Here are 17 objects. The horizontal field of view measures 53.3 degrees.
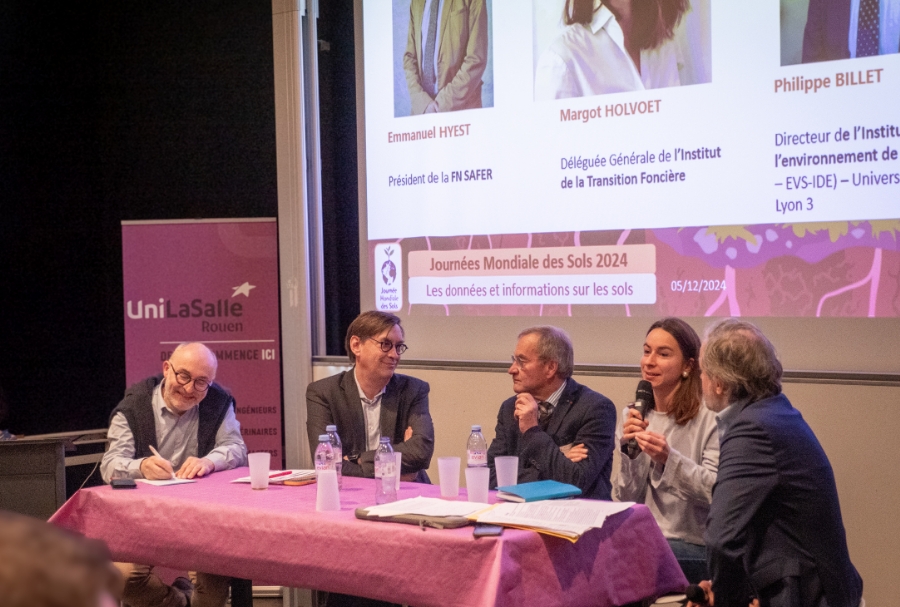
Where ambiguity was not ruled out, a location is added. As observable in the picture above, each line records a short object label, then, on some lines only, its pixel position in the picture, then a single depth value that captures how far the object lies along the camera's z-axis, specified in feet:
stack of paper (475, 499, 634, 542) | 7.24
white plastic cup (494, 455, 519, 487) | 9.05
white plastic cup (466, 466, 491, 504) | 8.46
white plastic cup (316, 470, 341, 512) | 8.33
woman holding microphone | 9.43
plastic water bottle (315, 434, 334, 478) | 9.20
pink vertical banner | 15.92
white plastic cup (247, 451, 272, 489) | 9.55
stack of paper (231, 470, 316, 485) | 10.07
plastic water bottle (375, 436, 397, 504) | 8.82
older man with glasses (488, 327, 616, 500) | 9.74
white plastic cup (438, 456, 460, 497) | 8.68
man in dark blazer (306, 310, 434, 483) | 11.33
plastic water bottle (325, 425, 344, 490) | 9.88
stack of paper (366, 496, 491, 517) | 7.89
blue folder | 8.37
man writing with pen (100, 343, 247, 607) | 10.62
